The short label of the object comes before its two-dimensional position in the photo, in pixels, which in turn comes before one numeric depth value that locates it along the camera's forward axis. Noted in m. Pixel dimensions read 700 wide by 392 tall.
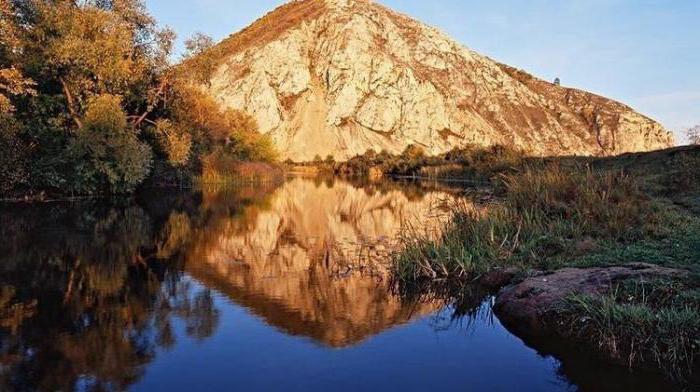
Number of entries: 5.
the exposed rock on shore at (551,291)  8.03
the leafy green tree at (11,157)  24.20
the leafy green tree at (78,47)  28.25
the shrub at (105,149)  27.83
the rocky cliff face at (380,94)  120.94
